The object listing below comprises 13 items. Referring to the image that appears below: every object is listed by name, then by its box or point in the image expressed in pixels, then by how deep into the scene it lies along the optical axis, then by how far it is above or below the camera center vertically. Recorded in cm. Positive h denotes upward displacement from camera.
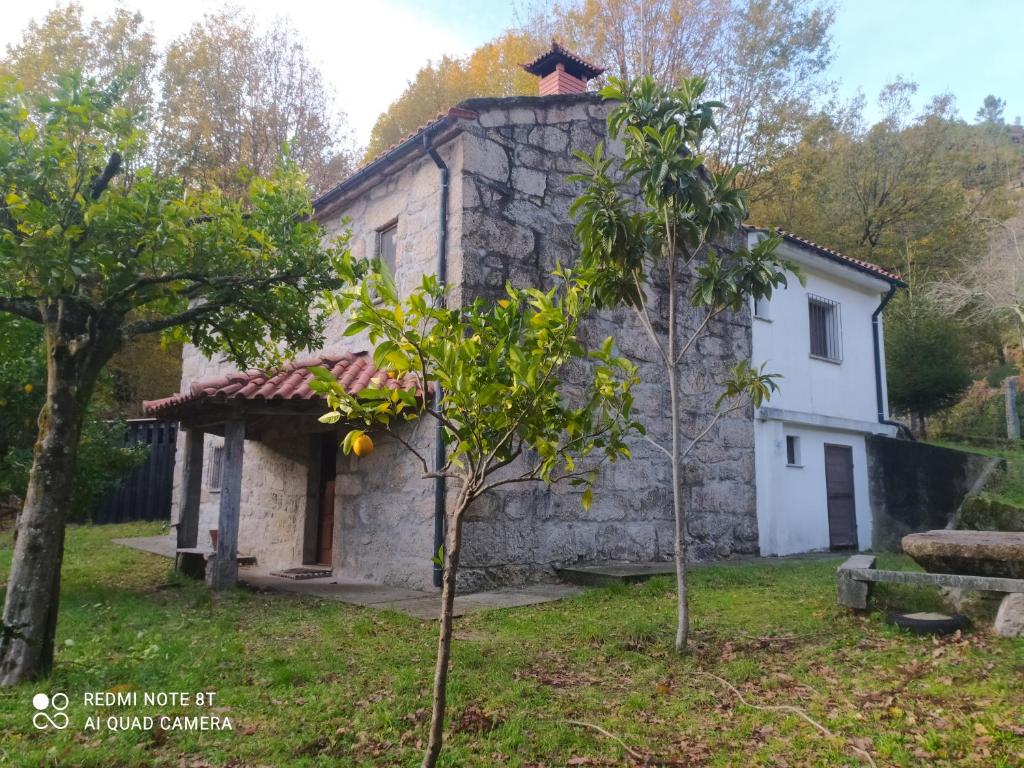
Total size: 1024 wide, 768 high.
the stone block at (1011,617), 439 -78
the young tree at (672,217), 452 +182
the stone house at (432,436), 709 +70
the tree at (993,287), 1742 +523
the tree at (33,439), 618 +44
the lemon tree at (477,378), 239 +38
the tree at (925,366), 1443 +262
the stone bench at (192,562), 768 -85
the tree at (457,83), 1702 +1003
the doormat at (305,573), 817 -102
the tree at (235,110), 1656 +925
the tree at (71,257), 364 +126
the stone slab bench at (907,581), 444 -60
